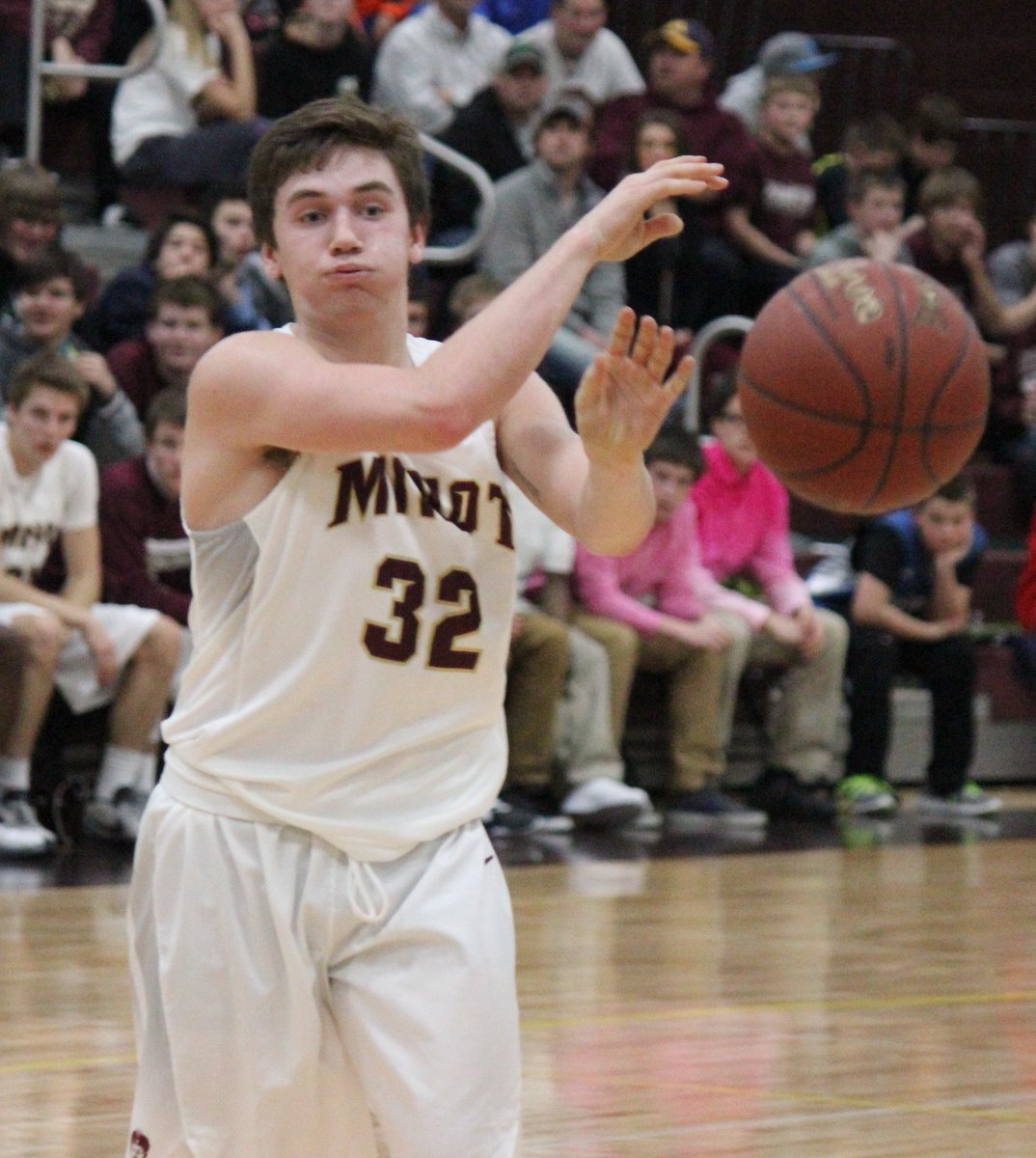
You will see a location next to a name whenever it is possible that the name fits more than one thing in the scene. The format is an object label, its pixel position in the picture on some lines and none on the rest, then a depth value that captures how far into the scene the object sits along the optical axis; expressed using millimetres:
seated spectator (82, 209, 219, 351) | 16500
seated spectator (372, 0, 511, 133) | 20047
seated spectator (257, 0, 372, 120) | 19359
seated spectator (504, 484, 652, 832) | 15633
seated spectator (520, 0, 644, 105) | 20766
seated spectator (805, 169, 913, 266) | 20719
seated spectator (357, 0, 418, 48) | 21453
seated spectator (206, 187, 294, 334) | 16734
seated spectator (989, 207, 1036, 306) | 22500
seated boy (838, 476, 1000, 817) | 17453
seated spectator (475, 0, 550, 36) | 22422
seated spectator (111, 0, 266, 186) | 18344
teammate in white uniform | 14016
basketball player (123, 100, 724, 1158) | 5145
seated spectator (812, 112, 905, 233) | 21937
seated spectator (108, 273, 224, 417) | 15672
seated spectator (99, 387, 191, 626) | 14773
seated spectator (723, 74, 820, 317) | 20766
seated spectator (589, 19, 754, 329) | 20359
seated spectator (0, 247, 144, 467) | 15461
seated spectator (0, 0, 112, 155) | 17641
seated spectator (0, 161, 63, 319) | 15969
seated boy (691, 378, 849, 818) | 17281
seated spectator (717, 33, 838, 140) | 21719
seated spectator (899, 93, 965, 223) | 23281
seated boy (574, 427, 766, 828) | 16406
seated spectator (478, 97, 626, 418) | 18672
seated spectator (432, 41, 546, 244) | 19703
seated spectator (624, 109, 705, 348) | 19906
